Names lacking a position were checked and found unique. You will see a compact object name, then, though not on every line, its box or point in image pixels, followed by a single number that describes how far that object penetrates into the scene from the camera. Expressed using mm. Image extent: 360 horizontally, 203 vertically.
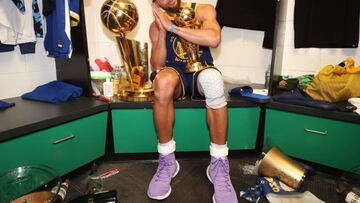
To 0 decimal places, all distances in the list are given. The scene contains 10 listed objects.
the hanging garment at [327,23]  1543
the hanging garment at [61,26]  1375
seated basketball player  1196
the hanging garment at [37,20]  1519
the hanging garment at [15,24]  1375
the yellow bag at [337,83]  1405
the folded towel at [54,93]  1449
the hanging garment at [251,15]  1729
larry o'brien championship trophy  1415
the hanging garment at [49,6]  1391
